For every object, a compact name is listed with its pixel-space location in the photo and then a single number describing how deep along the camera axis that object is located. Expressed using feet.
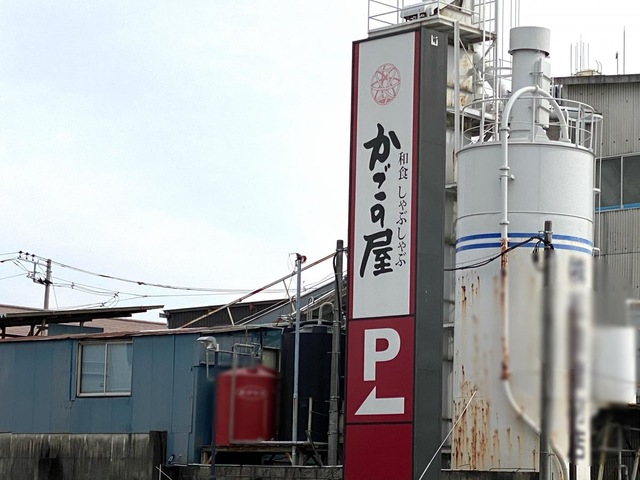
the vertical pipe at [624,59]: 142.51
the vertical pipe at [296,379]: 128.26
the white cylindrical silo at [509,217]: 111.45
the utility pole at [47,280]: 270.26
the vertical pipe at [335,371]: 125.70
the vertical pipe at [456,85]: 124.26
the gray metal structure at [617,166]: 132.26
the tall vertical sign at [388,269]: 115.24
